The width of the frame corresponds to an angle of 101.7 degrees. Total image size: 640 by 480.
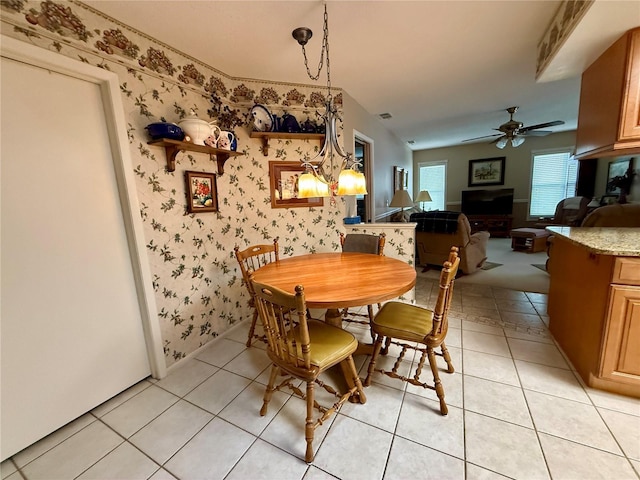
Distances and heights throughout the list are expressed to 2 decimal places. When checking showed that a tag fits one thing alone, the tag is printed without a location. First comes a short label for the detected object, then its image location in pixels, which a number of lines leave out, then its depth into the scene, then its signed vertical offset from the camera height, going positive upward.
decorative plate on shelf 2.50 +0.84
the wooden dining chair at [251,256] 2.11 -0.44
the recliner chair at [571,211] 4.92 -0.41
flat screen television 6.67 -0.19
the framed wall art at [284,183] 2.77 +0.23
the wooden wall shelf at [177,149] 1.81 +0.46
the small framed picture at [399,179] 5.58 +0.45
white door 1.34 -0.25
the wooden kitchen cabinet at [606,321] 1.51 -0.82
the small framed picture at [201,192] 2.12 +0.14
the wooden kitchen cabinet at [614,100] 1.61 +0.60
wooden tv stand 6.74 -0.78
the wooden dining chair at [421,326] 1.43 -0.78
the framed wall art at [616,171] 4.30 +0.30
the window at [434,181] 7.64 +0.48
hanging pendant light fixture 1.70 +0.19
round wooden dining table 1.39 -0.49
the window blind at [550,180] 6.08 +0.26
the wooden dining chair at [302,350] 1.20 -0.79
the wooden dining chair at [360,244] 2.45 -0.43
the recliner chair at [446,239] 3.77 -0.66
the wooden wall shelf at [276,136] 2.53 +0.68
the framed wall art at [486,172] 6.89 +0.61
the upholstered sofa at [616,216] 3.01 -0.33
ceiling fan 4.11 +1.00
